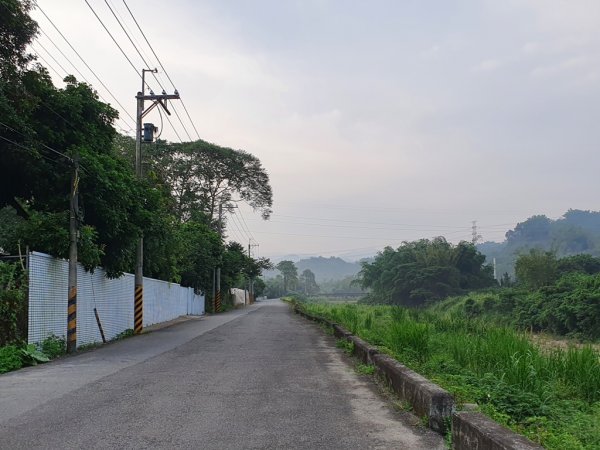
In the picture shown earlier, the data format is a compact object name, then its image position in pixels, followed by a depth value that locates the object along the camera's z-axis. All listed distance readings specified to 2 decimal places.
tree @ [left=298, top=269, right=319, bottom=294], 179.27
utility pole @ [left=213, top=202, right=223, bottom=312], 47.59
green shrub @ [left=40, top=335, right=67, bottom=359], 13.05
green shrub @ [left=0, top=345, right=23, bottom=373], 10.65
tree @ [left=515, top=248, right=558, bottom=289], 47.91
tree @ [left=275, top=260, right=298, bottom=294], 148.00
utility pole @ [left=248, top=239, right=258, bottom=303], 90.03
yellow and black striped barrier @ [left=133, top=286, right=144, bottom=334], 22.03
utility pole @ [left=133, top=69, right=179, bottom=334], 22.08
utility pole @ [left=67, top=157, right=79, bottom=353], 14.40
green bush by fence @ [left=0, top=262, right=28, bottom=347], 11.52
